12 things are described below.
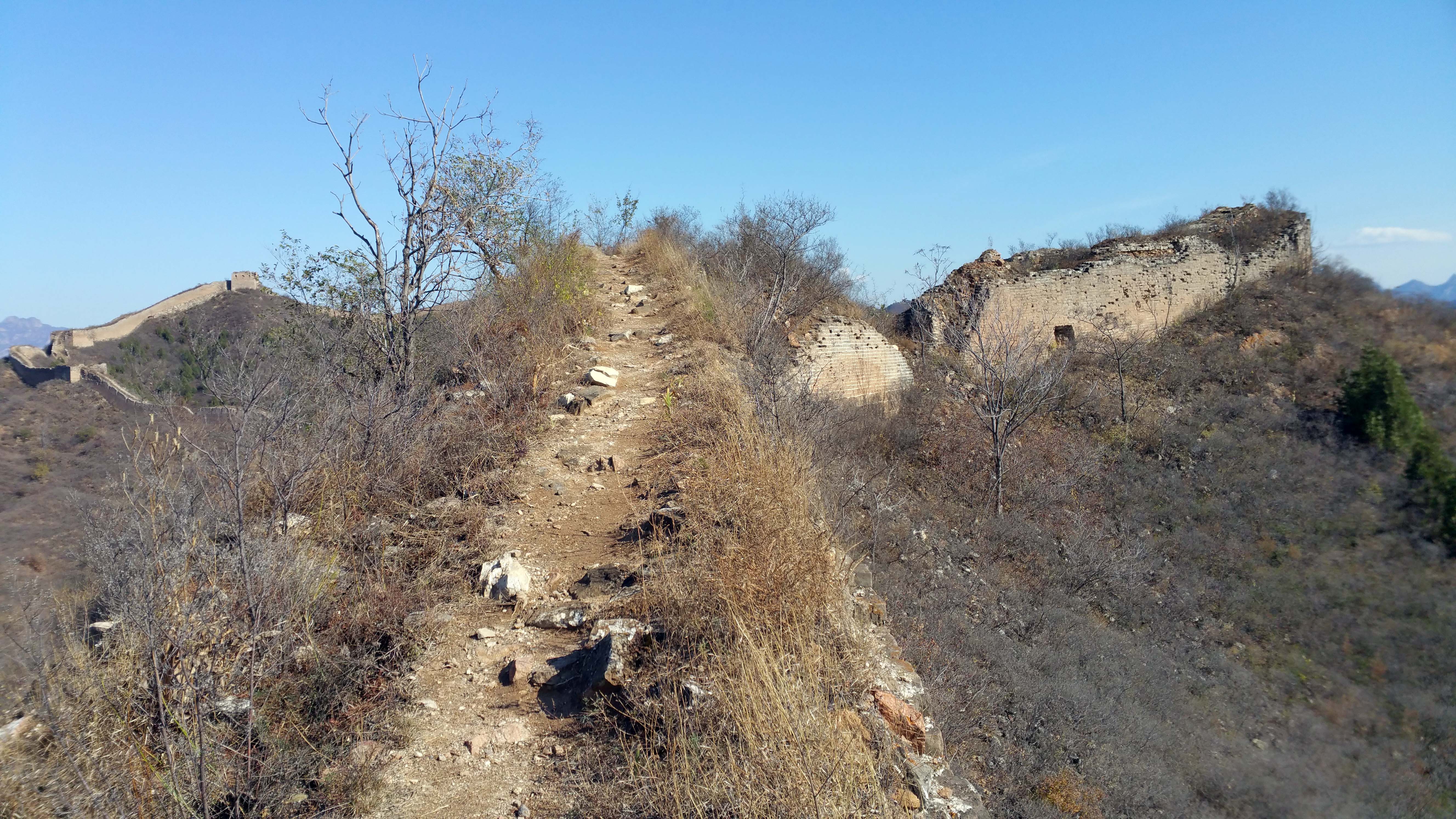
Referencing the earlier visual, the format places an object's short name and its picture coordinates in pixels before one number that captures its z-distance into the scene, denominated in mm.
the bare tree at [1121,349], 12367
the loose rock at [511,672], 2871
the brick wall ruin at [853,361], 11328
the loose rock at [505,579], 3459
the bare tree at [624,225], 16625
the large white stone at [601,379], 6805
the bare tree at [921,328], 14031
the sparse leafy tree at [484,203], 6152
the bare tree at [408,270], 5660
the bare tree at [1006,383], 8969
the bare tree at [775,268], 10836
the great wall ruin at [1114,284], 13984
